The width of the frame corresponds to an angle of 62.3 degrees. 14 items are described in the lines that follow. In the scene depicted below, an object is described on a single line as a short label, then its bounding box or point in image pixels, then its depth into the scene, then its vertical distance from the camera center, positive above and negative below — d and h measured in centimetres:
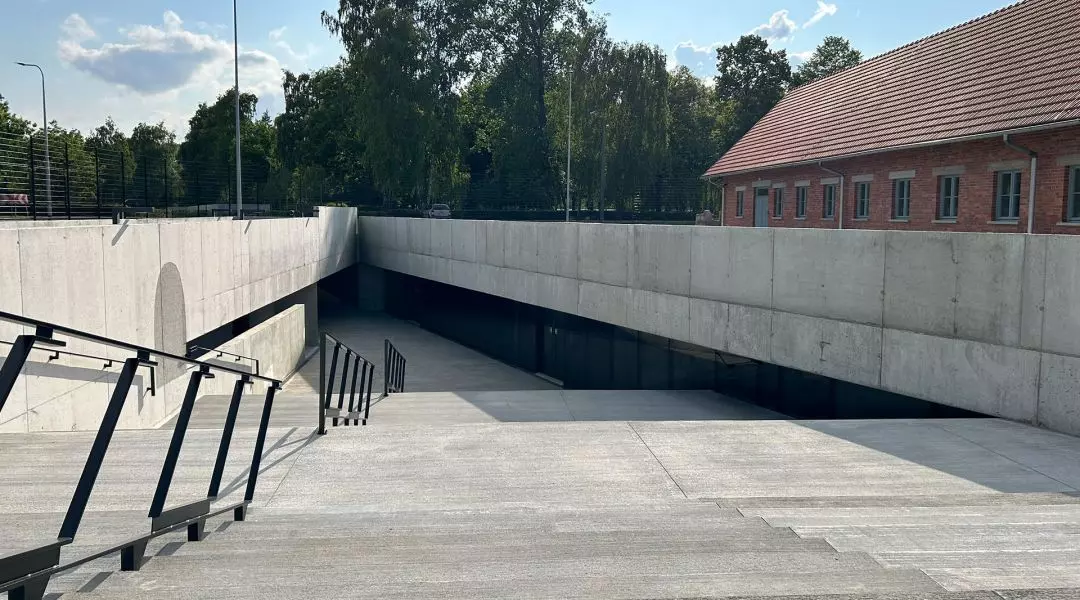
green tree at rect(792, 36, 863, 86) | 8156 +1552
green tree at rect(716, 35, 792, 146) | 6656 +1164
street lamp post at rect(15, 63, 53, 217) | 1987 +61
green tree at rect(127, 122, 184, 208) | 2745 +105
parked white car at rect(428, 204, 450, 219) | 5626 +62
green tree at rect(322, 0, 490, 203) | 5106 +819
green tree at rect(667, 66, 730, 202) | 6781 +688
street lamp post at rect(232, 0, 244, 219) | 3030 +545
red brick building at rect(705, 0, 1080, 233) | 1880 +224
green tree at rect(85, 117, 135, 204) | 2381 +123
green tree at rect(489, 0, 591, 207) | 5794 +959
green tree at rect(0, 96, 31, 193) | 1848 +99
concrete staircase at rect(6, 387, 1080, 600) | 390 -181
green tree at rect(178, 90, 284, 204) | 8656 +807
